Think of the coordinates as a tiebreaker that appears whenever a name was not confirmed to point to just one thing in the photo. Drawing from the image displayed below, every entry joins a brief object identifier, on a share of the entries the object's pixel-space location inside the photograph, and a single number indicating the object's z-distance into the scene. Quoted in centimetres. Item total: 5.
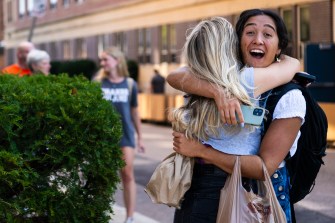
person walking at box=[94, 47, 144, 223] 827
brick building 2469
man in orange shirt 1023
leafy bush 485
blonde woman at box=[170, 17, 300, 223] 342
